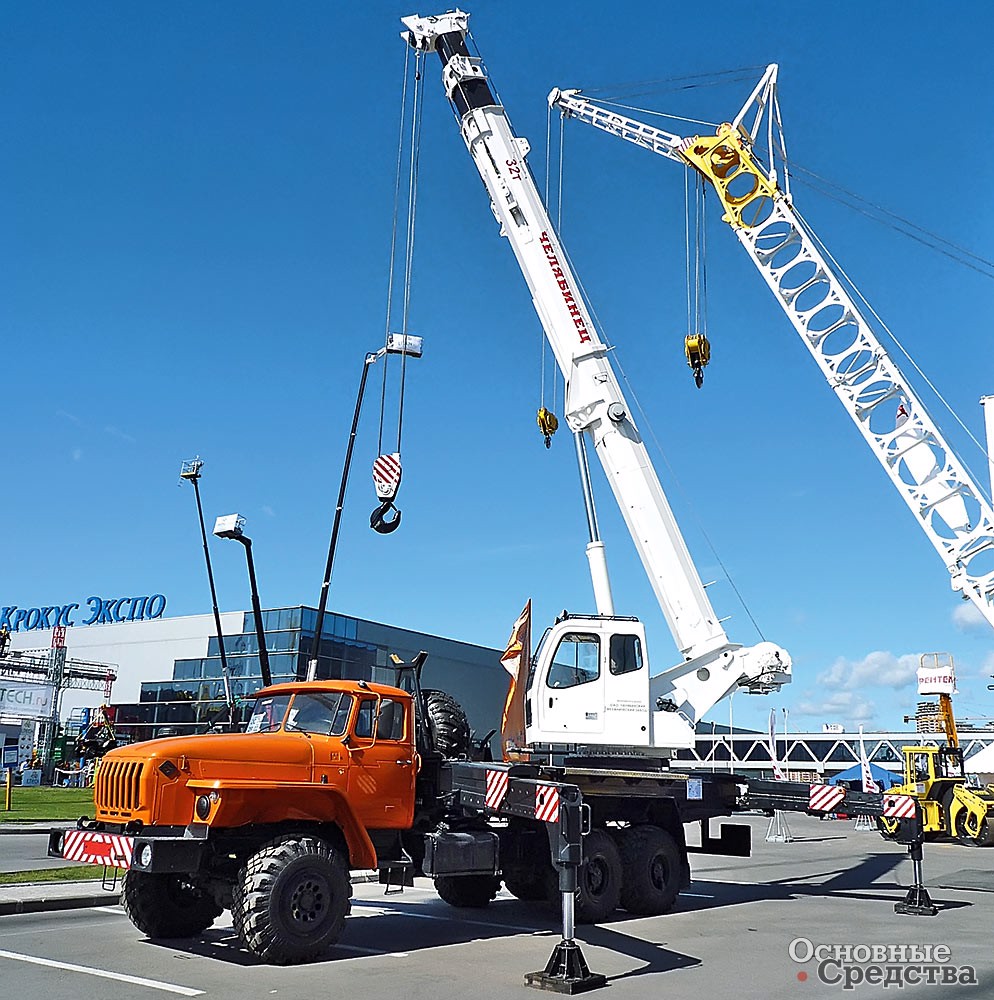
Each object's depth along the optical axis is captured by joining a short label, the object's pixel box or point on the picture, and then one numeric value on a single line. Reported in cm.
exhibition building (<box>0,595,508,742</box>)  5147
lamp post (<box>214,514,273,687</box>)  2197
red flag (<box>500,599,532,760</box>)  1456
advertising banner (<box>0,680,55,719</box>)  6169
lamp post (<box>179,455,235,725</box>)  2870
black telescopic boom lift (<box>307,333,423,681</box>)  2025
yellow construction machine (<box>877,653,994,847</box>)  2423
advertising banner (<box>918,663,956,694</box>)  2606
